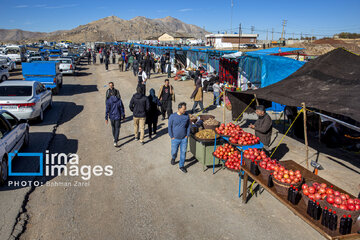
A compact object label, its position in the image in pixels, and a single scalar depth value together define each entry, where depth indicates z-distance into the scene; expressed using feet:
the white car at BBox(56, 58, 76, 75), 87.32
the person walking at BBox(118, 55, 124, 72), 98.40
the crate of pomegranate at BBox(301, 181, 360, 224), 12.83
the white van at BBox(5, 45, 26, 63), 113.60
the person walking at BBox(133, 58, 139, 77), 81.76
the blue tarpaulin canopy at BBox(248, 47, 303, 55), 66.33
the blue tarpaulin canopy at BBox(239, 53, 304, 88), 45.75
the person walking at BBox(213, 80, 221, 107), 49.35
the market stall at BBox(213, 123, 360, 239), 12.55
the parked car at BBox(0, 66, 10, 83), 70.83
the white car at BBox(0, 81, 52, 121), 34.53
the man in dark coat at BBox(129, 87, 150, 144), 29.27
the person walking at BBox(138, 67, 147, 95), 53.83
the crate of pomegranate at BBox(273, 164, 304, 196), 15.58
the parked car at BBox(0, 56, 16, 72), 90.78
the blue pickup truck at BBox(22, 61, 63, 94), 54.54
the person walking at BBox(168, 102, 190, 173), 23.40
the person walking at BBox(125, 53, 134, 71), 95.72
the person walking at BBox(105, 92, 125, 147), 28.60
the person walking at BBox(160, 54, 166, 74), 93.91
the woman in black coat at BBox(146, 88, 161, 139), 31.78
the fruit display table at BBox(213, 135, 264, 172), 22.12
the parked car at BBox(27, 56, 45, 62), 103.79
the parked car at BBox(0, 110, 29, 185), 21.61
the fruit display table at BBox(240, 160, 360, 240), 12.27
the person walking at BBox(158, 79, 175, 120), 36.95
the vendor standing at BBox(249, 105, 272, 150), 24.95
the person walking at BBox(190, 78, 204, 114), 42.29
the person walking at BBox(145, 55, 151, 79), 81.15
